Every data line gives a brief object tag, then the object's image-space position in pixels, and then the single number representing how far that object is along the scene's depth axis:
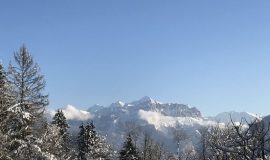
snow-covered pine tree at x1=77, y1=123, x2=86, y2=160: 60.02
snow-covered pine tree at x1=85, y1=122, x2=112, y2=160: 58.71
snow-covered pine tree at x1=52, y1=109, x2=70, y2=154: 62.01
